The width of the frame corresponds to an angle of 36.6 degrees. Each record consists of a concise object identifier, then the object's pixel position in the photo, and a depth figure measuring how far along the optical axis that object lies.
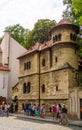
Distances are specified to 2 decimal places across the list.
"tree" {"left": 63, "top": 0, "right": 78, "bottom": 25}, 18.54
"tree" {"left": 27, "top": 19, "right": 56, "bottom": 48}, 27.30
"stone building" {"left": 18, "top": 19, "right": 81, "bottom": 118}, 15.99
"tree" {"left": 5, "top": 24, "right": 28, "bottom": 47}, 31.14
